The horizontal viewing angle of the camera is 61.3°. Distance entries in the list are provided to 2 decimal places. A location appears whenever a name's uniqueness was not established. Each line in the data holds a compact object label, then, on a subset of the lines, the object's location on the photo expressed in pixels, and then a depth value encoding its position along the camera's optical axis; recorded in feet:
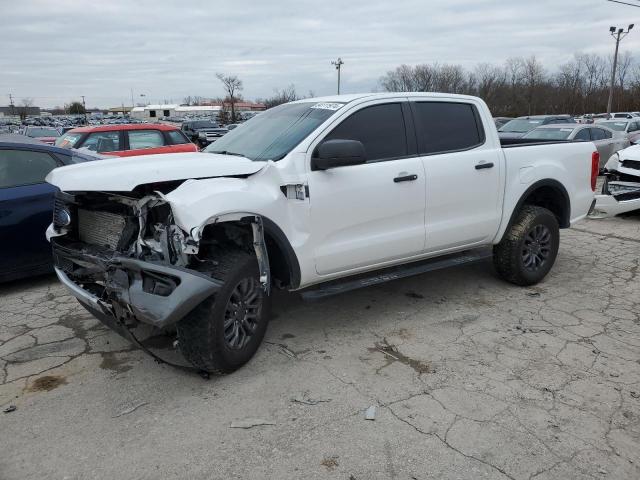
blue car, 17.84
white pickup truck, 11.15
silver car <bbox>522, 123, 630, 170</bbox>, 43.65
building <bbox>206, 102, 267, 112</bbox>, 345.72
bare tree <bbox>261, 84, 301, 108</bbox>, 260.23
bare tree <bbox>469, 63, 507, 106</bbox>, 205.77
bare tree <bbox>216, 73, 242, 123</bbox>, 221.66
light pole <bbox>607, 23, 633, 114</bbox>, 142.29
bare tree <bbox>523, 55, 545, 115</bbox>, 201.05
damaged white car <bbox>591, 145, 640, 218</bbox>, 27.48
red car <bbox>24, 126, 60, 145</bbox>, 71.10
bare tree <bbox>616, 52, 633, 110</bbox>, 188.44
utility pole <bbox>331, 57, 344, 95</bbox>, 193.36
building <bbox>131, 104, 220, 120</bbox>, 315.08
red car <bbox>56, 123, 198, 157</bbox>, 35.68
